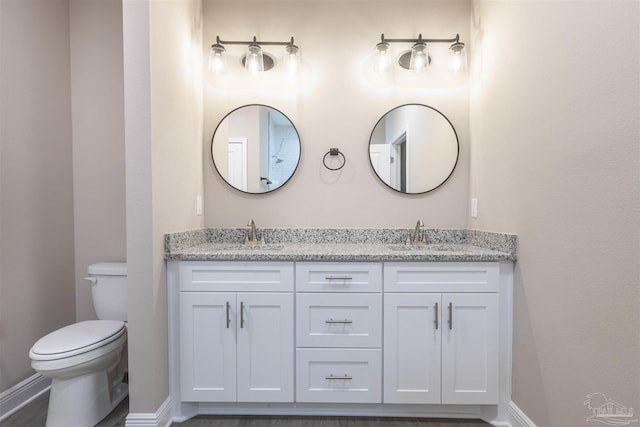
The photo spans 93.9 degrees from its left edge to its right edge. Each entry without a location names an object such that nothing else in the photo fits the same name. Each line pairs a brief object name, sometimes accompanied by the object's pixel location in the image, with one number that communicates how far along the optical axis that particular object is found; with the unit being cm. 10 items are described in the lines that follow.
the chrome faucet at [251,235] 198
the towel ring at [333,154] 204
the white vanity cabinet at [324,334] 154
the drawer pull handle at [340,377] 156
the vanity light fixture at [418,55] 192
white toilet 138
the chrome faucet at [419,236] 196
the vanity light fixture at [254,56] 194
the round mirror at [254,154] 206
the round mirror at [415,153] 205
